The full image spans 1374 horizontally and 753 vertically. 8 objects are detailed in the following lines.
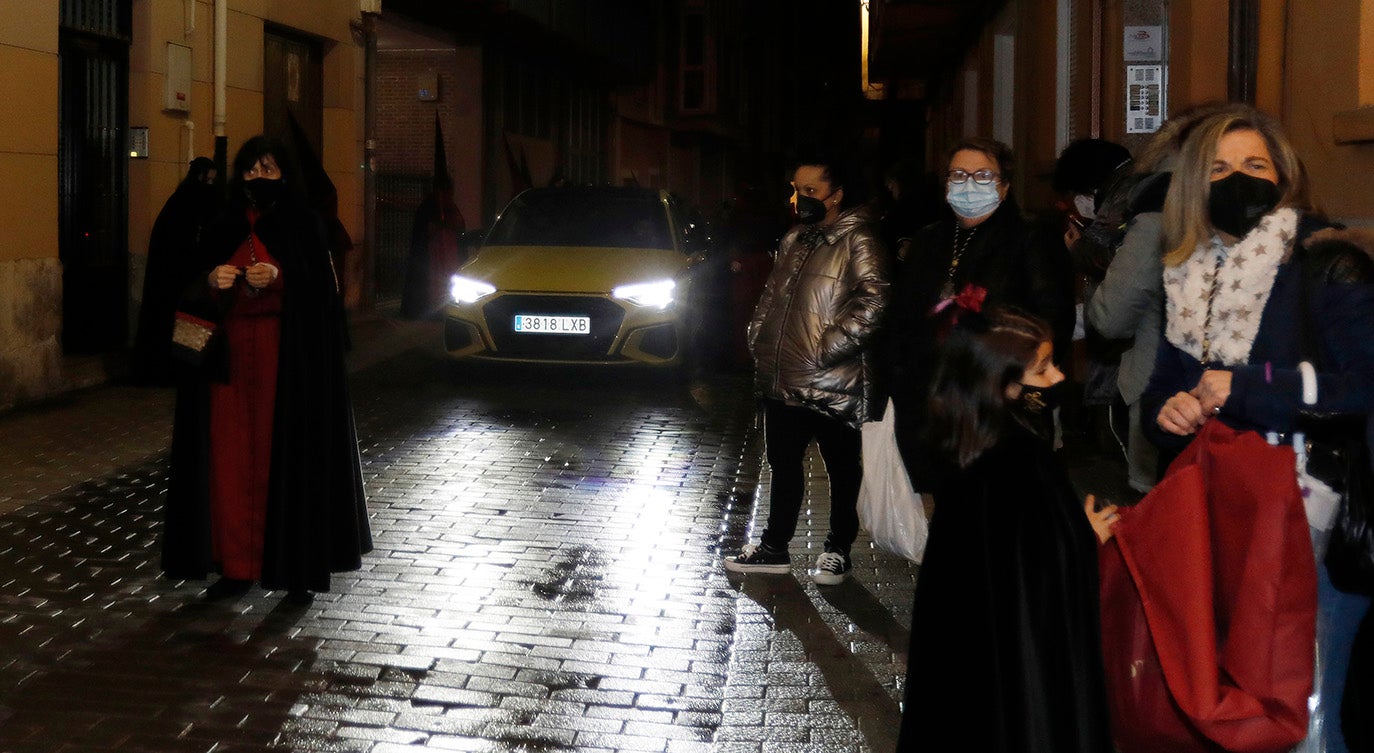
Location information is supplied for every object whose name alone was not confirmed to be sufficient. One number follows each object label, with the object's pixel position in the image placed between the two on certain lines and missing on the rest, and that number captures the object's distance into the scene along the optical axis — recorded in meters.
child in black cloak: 3.08
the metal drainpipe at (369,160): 19.17
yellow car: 12.44
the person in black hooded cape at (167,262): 12.42
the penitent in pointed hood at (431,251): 19.58
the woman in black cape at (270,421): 5.97
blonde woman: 3.13
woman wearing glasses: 5.23
